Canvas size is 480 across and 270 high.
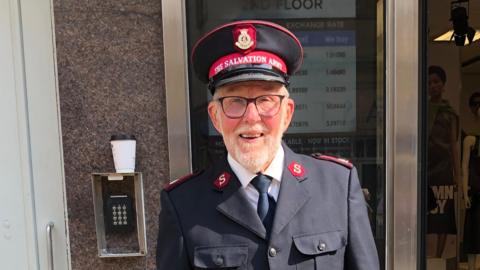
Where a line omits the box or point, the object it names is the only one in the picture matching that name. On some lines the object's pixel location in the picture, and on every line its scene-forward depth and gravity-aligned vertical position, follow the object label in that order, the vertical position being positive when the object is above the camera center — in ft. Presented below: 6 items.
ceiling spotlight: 14.10 +2.66
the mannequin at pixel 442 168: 13.28 -2.26
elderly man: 4.50 -1.02
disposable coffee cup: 7.47 -0.74
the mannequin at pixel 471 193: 14.24 -3.23
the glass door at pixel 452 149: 13.47 -1.64
